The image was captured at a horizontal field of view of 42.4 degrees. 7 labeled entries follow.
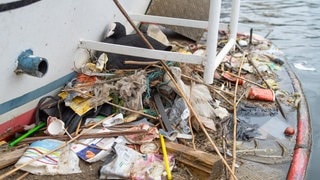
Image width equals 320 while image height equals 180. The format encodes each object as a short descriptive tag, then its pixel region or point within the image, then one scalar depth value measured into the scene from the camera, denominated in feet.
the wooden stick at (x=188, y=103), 10.99
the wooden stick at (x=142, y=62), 14.57
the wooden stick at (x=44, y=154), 10.44
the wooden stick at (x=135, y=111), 13.12
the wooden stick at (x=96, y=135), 12.07
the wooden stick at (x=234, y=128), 11.62
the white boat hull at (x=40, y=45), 11.92
